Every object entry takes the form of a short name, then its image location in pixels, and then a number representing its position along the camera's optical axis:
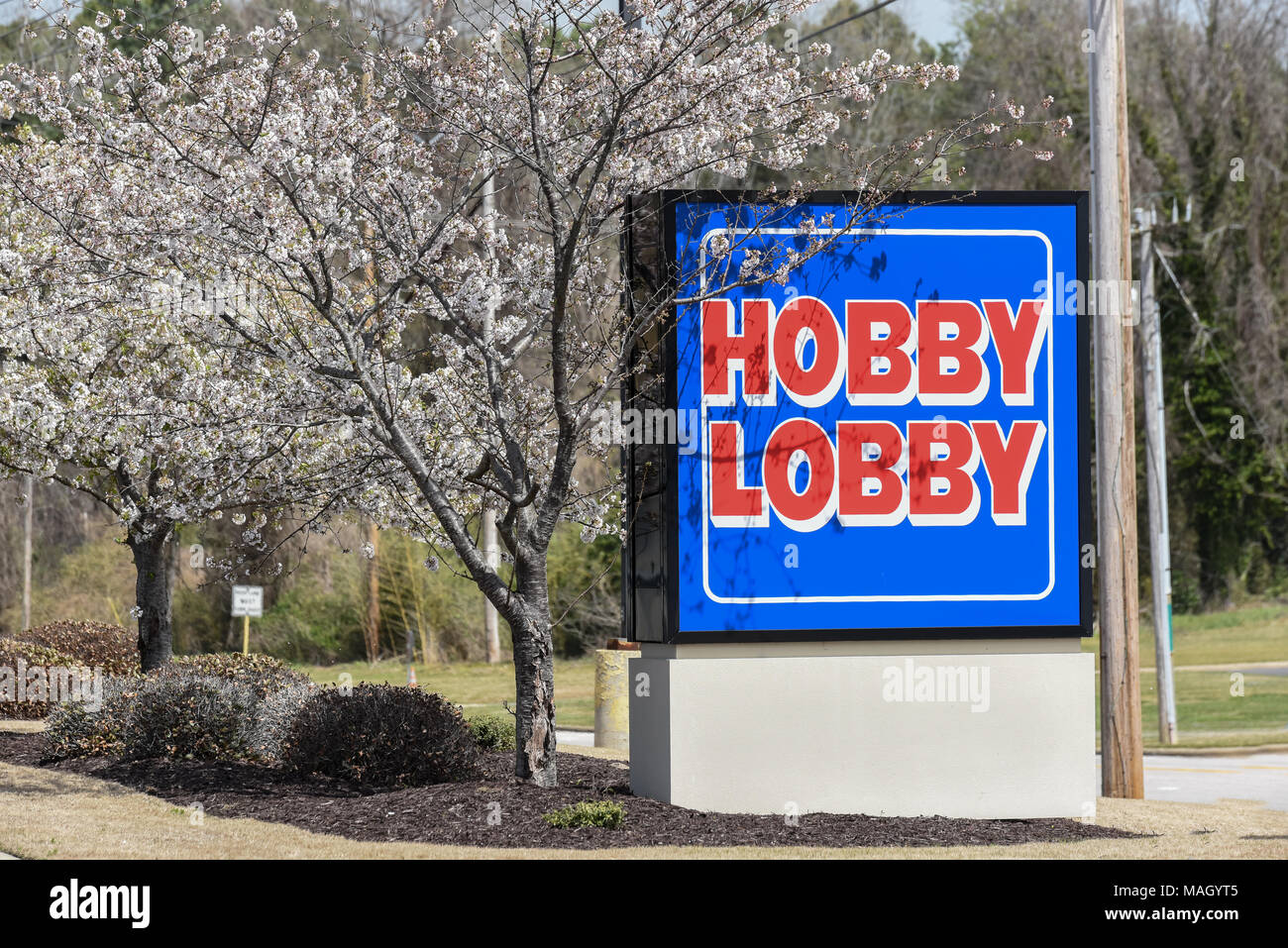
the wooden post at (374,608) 37.53
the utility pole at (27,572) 38.19
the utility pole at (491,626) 37.38
